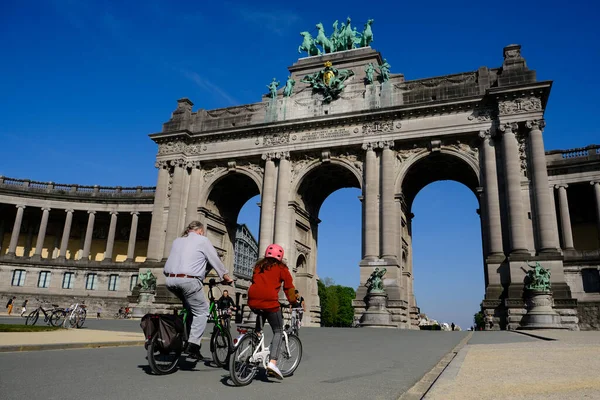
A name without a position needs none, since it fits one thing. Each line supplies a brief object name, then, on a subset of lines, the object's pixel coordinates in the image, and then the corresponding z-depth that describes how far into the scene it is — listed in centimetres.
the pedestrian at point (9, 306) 4321
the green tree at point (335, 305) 9912
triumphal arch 3009
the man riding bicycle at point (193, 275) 678
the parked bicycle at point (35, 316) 1668
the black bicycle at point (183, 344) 644
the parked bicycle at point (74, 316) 1662
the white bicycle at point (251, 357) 597
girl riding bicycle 648
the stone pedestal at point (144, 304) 3566
